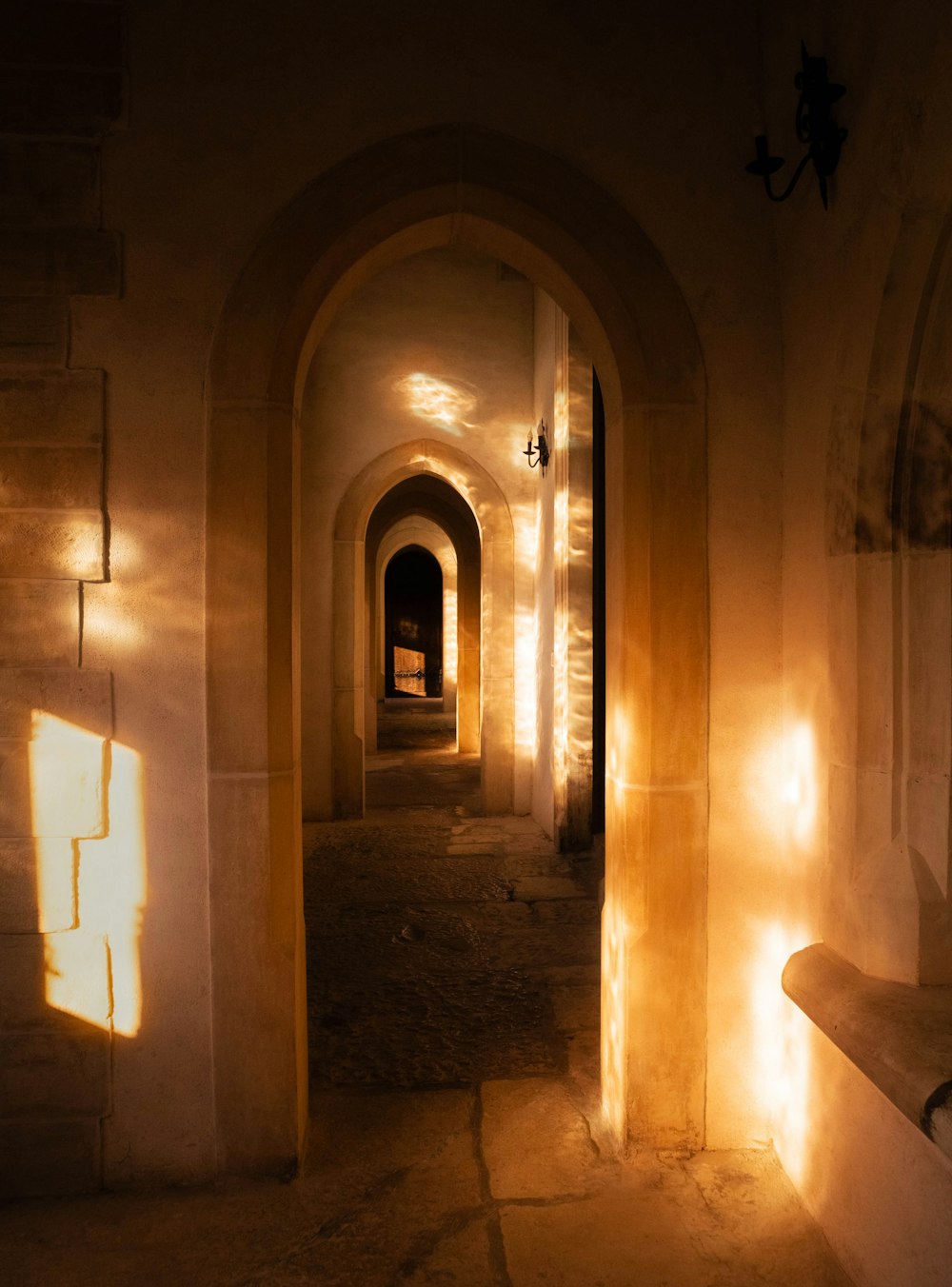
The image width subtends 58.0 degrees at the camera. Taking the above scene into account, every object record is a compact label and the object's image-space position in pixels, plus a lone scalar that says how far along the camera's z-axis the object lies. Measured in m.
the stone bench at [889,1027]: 1.52
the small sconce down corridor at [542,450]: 6.22
